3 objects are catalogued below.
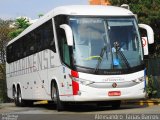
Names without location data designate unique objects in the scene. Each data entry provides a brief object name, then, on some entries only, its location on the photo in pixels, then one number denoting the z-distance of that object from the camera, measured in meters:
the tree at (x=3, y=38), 51.21
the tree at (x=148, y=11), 32.91
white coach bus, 17.44
